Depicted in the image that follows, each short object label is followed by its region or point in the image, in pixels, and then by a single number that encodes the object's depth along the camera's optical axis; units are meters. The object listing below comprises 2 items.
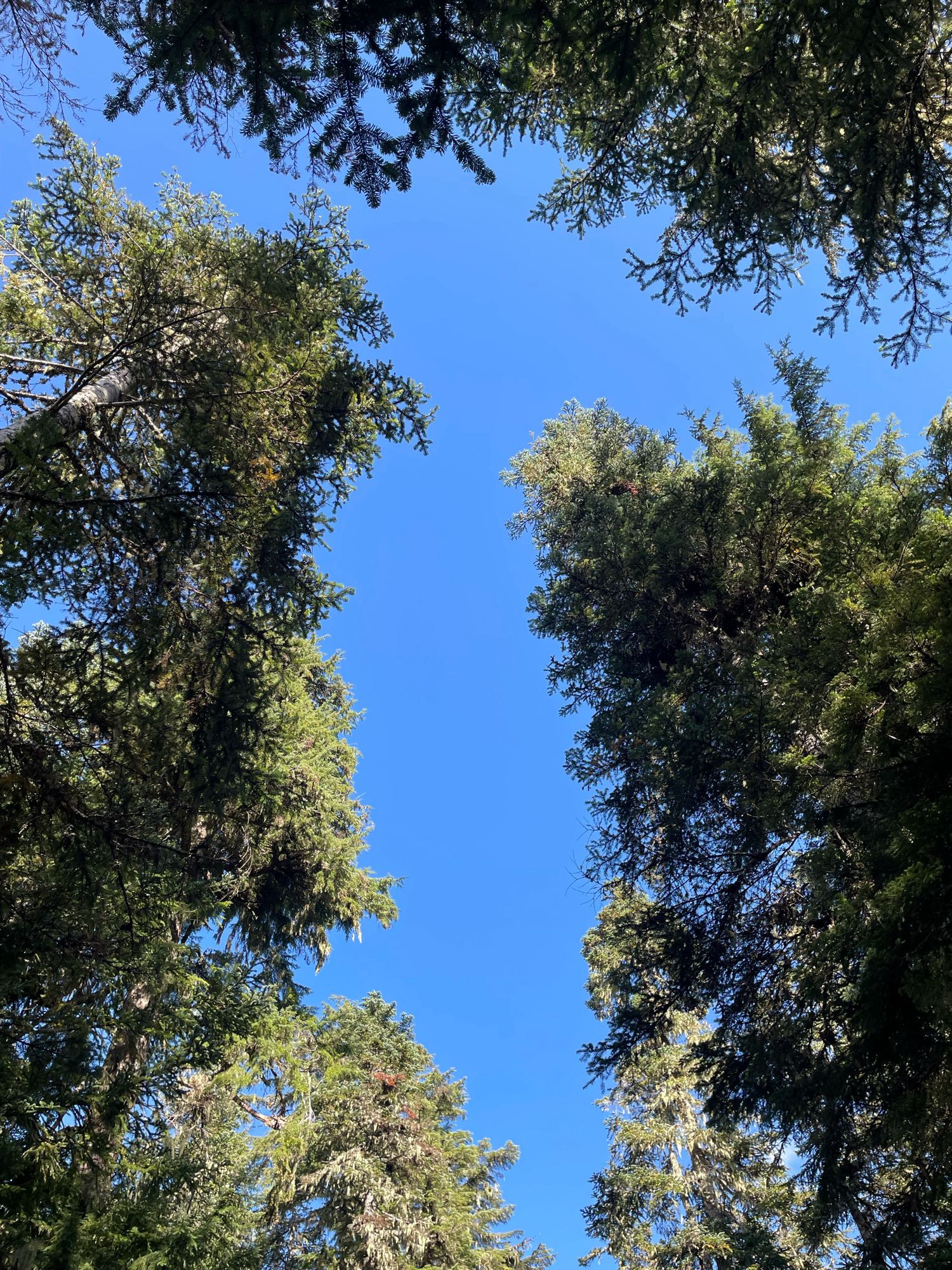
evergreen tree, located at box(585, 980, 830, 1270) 10.35
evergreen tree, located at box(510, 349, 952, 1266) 4.94
